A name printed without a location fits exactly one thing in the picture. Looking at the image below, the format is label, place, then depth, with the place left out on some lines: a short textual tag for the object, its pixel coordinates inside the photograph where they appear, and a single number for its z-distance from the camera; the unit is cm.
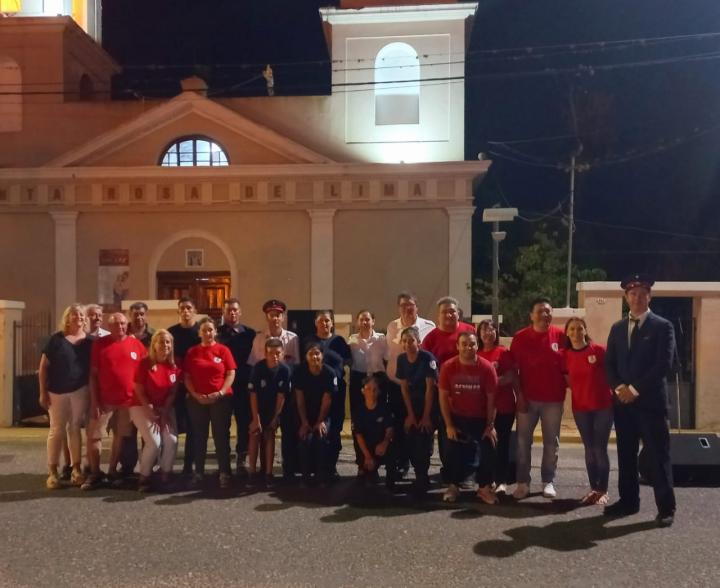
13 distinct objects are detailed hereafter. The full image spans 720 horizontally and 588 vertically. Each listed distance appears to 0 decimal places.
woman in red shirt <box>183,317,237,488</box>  689
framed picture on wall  1734
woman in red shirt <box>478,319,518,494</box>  662
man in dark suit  575
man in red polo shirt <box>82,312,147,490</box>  684
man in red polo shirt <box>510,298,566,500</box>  652
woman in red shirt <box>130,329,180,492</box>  681
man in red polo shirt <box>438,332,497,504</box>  632
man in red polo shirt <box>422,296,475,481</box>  694
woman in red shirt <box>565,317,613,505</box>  626
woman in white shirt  738
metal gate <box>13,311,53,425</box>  1170
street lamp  1221
